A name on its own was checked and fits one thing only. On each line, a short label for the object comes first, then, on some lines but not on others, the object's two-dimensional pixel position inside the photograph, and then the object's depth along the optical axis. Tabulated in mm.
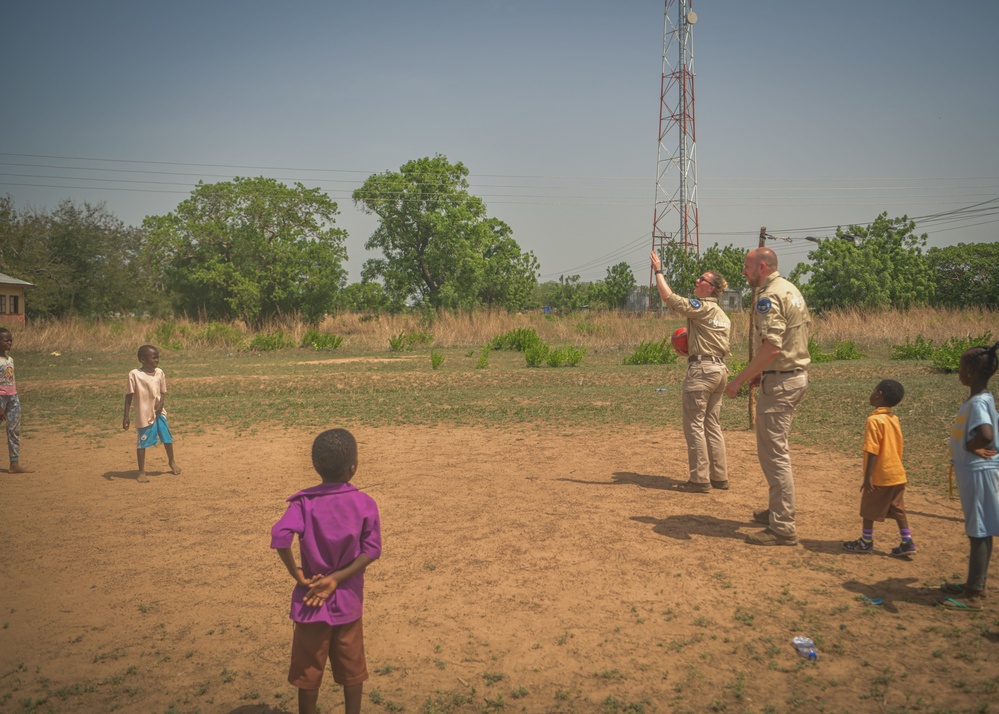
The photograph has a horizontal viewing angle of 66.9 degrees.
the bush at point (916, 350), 21517
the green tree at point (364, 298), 49844
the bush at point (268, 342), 30781
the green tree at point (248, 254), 43625
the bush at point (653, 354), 22875
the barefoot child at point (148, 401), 8367
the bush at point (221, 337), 30923
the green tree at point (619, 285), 69562
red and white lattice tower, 47156
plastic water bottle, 4188
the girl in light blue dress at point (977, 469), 4641
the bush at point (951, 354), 17438
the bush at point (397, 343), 29234
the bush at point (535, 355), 22406
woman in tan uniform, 7453
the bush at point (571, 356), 22547
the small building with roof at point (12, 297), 39259
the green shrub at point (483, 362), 21847
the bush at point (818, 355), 22136
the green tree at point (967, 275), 45062
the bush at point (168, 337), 30409
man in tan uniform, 5840
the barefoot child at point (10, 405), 8961
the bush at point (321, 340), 30859
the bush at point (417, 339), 30406
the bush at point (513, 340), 27562
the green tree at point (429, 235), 49406
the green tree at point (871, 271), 40438
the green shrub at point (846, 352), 22484
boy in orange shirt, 5605
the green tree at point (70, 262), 44531
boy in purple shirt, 3242
